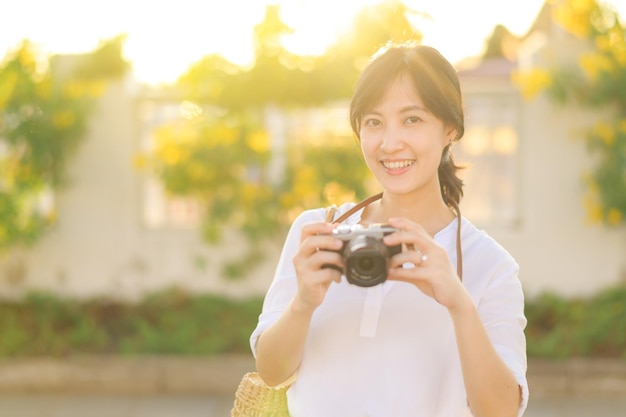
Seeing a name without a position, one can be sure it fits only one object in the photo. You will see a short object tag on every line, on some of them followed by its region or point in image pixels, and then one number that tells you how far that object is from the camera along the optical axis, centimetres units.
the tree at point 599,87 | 691
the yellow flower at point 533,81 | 712
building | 723
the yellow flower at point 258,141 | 716
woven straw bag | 230
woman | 200
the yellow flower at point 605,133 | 696
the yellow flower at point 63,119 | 716
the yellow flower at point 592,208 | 702
